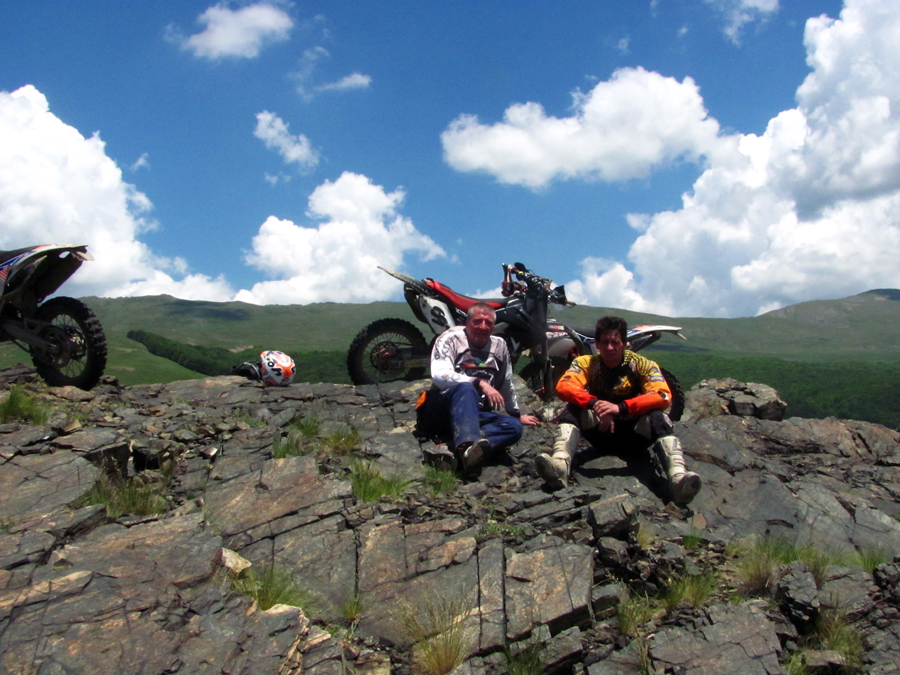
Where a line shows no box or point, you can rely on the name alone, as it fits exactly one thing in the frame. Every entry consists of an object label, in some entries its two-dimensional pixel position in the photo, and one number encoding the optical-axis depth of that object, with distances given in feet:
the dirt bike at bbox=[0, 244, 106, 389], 27.86
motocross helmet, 33.45
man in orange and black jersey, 18.47
